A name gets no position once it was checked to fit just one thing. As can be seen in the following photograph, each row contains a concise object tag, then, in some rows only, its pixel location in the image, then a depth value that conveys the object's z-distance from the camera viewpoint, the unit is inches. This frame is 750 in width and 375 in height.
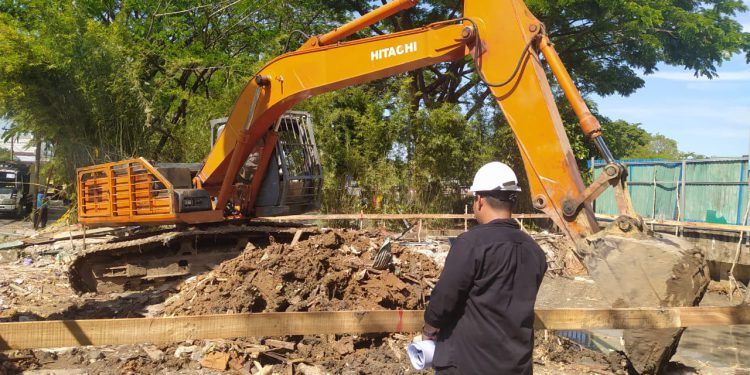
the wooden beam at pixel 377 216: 570.6
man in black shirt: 105.7
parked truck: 1019.3
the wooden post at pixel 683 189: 585.6
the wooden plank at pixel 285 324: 141.2
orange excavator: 184.1
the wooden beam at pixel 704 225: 468.1
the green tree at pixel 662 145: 2407.7
